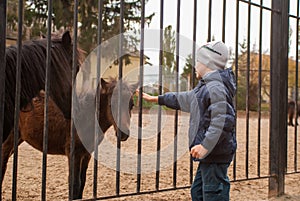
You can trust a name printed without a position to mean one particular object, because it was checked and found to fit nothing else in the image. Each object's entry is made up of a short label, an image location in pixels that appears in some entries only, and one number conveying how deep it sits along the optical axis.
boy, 2.38
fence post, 4.02
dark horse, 2.64
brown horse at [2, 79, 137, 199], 4.07
